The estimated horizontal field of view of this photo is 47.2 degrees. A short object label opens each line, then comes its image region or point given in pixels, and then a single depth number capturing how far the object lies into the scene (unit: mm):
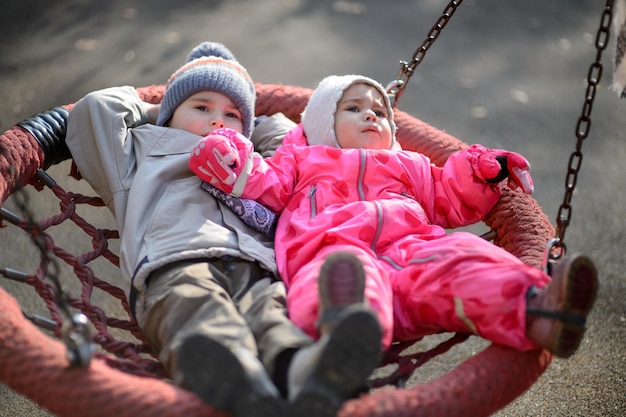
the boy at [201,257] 1234
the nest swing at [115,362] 1293
